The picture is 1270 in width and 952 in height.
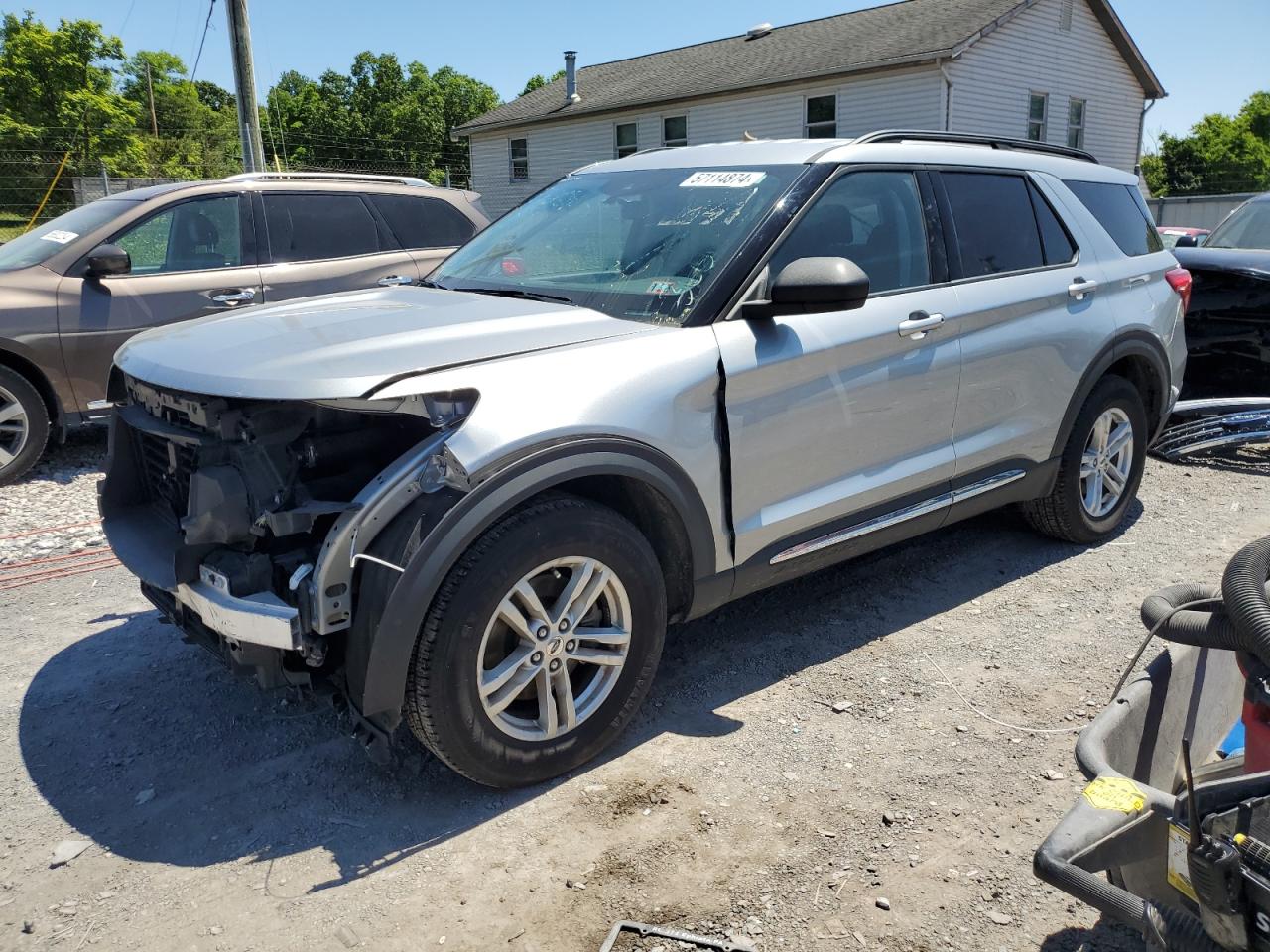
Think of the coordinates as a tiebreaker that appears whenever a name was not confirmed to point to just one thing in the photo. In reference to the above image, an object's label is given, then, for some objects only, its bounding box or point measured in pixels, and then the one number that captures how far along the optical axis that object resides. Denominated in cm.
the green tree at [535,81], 7221
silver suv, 269
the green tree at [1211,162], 4119
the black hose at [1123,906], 172
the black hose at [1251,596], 191
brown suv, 630
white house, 2077
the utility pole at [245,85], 1249
